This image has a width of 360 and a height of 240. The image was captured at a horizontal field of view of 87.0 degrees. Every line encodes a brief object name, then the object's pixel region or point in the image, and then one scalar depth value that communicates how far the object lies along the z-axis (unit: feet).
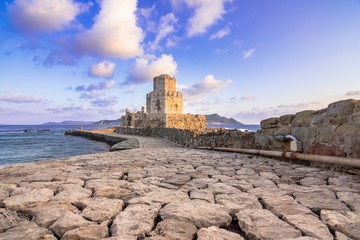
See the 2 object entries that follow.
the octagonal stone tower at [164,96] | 115.65
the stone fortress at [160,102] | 99.30
